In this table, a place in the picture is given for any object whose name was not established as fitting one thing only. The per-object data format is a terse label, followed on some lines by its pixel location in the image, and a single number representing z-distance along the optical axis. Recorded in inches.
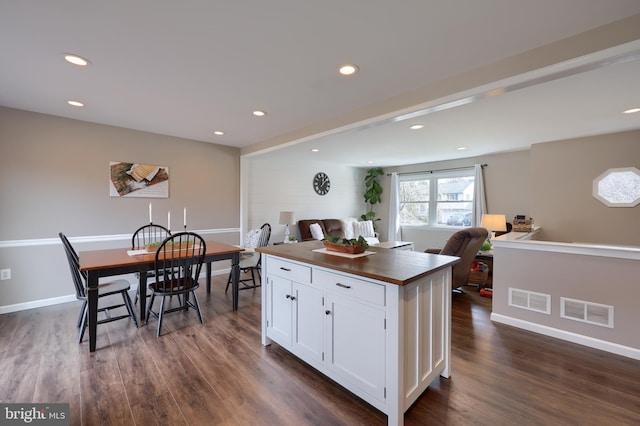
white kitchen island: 60.9
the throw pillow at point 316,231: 232.0
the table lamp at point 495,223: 183.0
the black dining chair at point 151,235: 156.8
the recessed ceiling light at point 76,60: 81.7
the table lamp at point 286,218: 212.5
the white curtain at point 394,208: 284.7
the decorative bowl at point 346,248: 87.0
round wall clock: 262.5
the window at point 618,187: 151.0
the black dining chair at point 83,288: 99.4
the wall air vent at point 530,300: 108.6
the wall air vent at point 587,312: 96.3
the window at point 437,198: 241.0
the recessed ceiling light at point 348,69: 86.6
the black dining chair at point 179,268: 106.5
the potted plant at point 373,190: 294.8
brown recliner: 135.3
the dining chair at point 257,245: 162.6
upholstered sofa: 235.1
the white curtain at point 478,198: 223.3
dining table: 93.7
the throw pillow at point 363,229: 270.2
